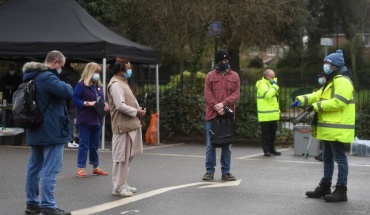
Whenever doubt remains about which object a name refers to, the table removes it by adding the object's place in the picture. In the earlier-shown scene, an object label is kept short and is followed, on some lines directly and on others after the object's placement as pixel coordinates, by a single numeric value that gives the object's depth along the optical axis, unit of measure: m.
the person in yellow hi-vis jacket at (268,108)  15.07
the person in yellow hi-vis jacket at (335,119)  8.90
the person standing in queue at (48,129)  7.81
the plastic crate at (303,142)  15.06
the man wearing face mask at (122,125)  9.27
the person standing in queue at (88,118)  11.14
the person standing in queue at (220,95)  10.72
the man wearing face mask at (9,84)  19.20
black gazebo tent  15.61
